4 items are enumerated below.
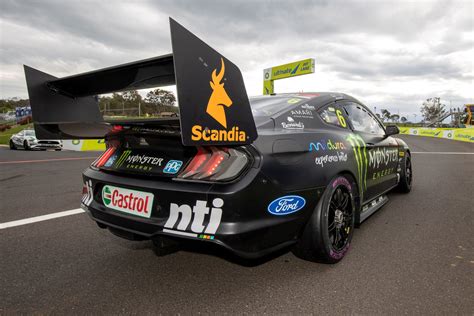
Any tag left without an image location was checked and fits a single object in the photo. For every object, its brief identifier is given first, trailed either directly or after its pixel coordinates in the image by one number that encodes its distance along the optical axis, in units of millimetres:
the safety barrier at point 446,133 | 22450
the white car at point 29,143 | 15793
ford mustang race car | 1813
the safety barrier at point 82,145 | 16719
